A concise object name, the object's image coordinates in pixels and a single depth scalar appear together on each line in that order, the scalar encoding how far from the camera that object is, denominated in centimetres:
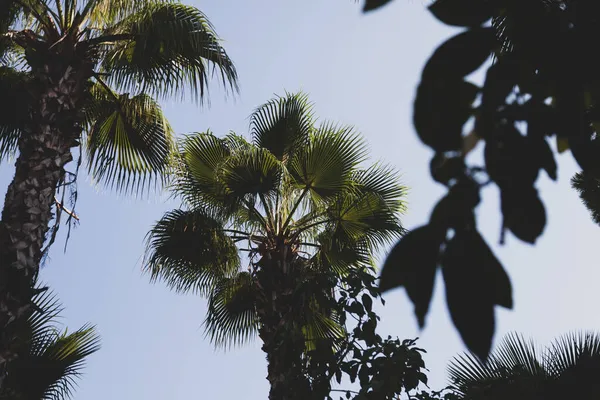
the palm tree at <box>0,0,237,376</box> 419
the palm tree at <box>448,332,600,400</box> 481
